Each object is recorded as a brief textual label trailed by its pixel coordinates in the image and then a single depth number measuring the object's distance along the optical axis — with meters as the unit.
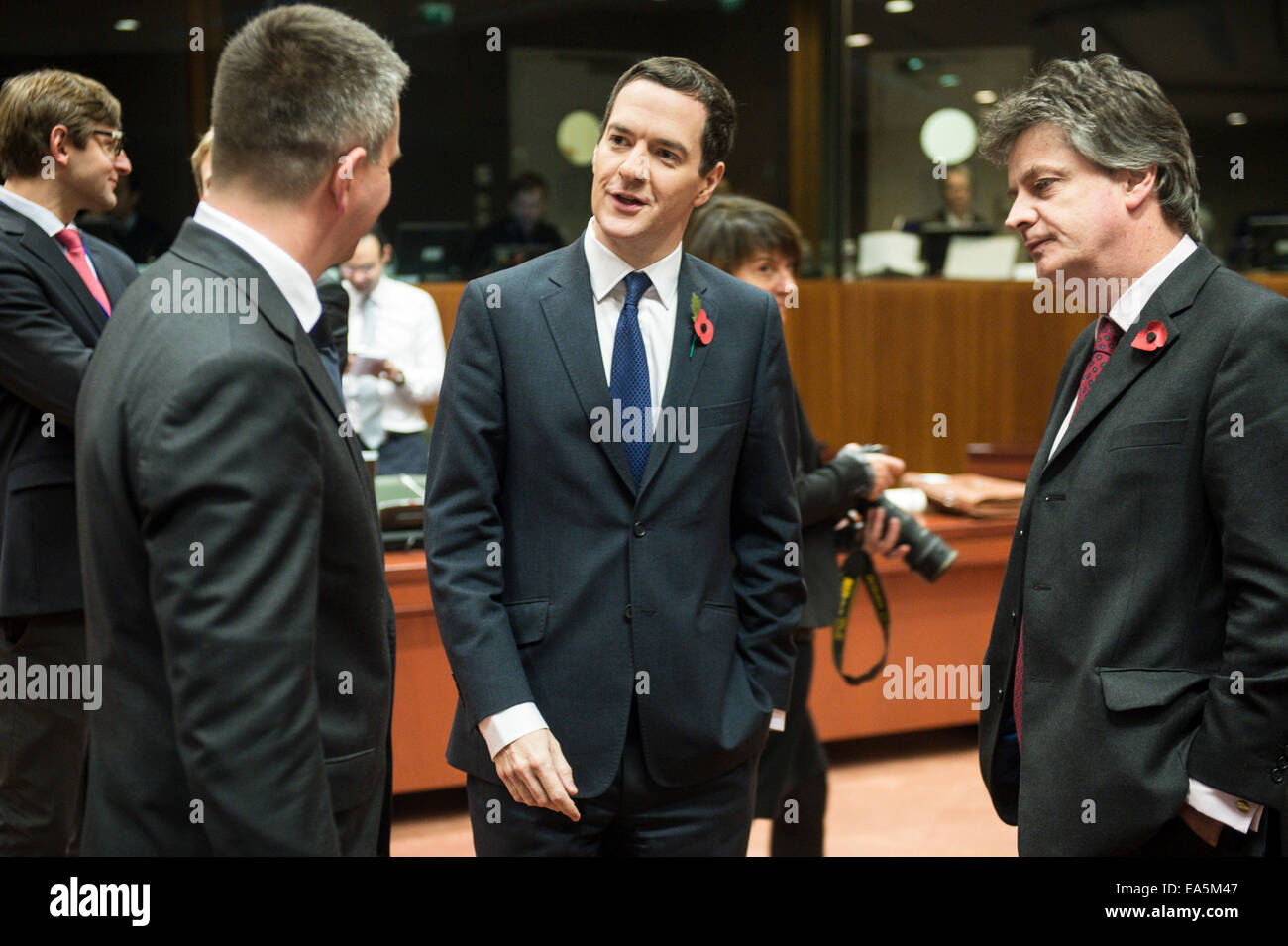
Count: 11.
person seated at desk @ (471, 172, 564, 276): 5.94
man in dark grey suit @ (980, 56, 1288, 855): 1.55
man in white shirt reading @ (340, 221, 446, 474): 4.66
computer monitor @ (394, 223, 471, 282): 5.72
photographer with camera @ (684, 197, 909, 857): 2.59
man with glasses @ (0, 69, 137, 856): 2.56
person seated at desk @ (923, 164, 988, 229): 6.75
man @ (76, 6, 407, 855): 1.13
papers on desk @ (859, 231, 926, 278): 6.45
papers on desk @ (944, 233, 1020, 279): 6.45
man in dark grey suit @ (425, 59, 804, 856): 1.74
